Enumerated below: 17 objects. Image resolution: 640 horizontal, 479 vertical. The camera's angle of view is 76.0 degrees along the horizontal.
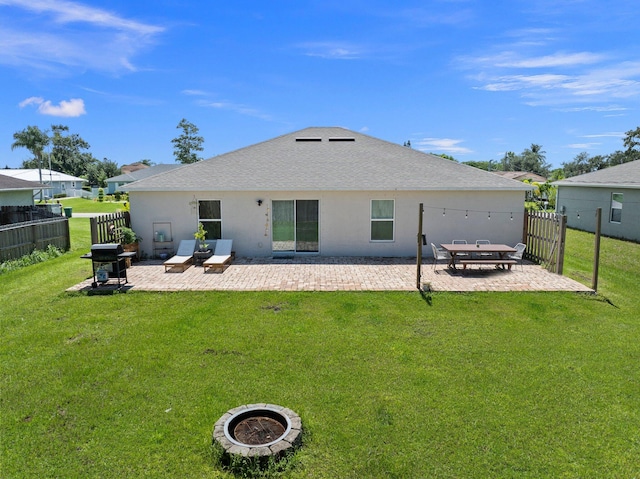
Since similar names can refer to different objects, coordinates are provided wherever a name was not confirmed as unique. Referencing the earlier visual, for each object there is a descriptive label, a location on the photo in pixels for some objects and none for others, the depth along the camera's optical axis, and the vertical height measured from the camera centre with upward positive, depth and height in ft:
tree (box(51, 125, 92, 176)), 277.23 +33.44
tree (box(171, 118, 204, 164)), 222.28 +31.45
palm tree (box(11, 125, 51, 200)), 185.88 +28.21
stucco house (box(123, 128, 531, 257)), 45.85 -1.07
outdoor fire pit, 13.28 -8.01
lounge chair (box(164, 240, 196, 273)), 40.52 -5.96
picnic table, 39.37 -5.19
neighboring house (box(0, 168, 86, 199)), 178.91 +9.80
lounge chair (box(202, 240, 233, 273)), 40.65 -5.92
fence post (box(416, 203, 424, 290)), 32.91 -4.67
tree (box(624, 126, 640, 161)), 196.34 +27.23
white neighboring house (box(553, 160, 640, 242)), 62.59 -0.13
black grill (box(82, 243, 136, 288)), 33.45 -4.93
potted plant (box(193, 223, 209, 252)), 45.01 -3.94
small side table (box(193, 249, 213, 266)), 43.83 -5.91
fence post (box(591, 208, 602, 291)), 32.19 -4.79
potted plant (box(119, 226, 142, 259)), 44.01 -4.09
